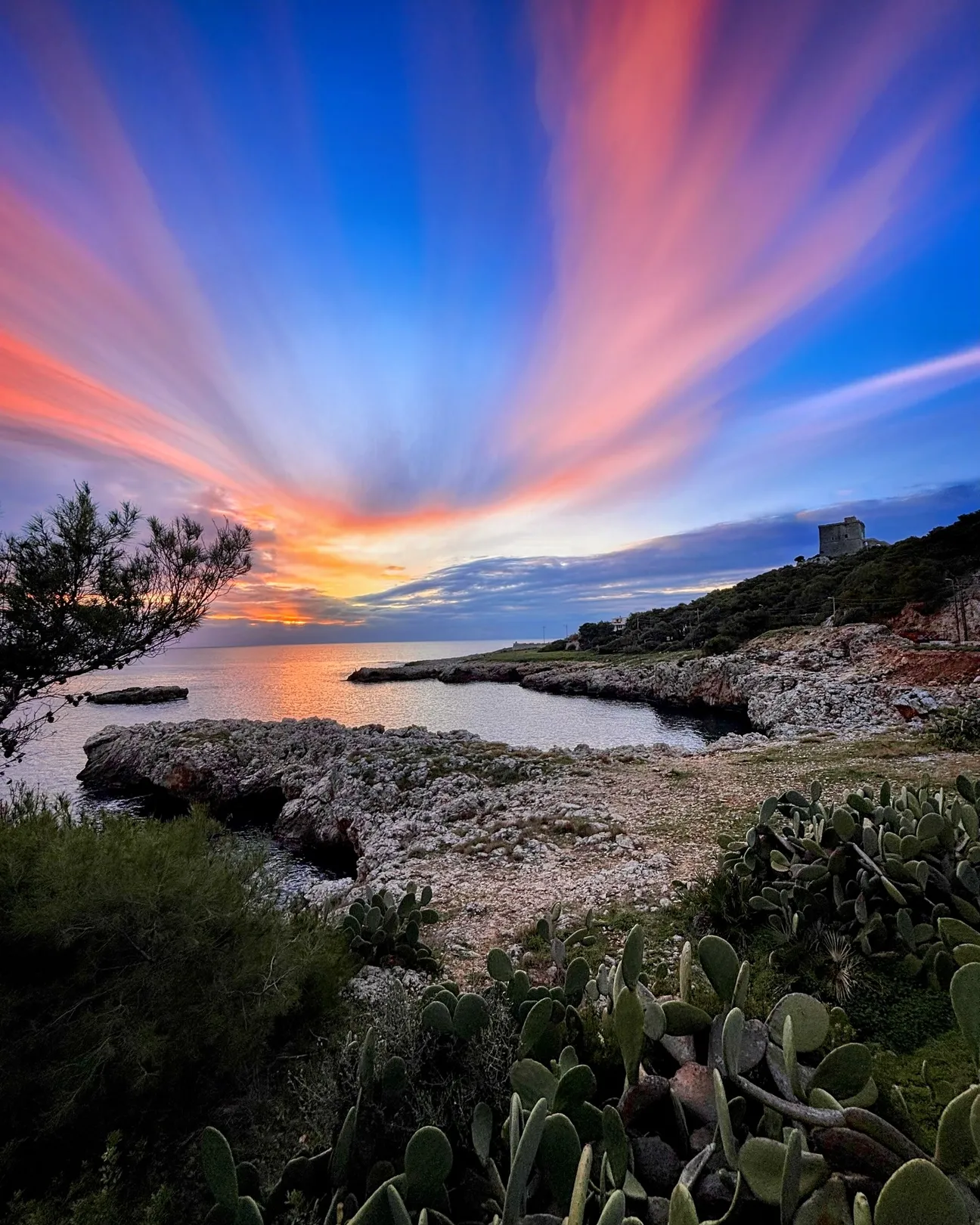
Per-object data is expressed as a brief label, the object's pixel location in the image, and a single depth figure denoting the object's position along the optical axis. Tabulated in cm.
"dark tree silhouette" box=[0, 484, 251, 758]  698
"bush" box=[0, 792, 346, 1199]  243
